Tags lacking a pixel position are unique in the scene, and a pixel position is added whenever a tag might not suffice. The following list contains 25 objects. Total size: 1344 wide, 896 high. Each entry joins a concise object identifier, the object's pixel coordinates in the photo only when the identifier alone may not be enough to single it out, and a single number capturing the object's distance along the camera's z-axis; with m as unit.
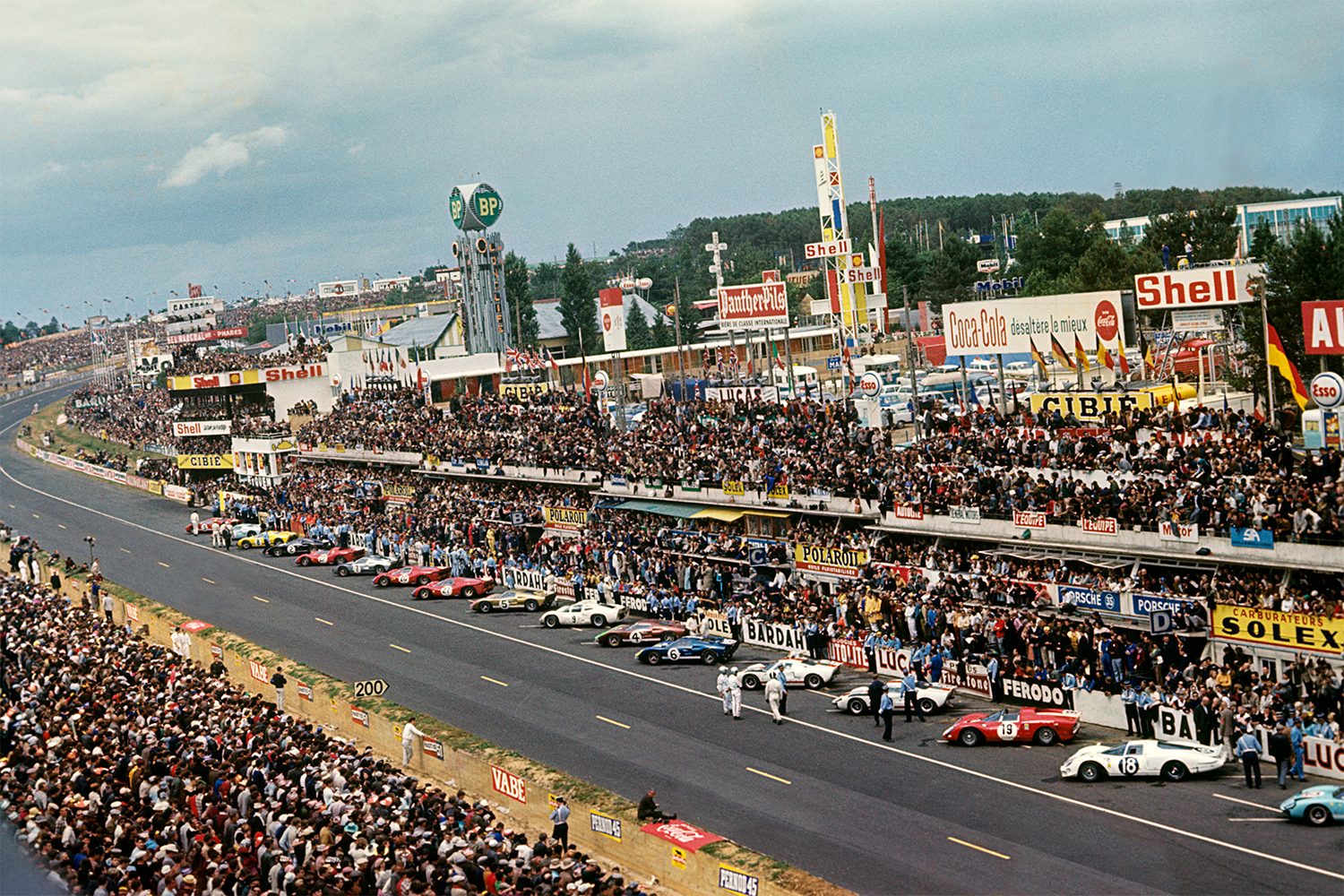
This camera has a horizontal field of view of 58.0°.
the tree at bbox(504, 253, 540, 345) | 135.62
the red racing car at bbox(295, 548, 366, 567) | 66.38
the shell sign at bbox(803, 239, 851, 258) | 92.31
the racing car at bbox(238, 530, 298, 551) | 72.12
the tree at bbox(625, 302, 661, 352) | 137.38
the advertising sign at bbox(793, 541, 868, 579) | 44.22
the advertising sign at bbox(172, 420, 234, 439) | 100.94
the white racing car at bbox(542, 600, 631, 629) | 49.03
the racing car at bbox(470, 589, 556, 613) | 53.59
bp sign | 103.94
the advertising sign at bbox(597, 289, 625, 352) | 92.75
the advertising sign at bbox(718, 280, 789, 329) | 71.25
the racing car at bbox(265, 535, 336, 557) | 69.88
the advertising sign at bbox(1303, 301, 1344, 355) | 36.44
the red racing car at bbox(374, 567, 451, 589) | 59.38
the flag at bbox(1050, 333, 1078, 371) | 49.41
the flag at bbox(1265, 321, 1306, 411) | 38.50
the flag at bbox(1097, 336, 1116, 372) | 47.78
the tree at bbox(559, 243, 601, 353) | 137.25
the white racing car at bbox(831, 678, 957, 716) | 35.42
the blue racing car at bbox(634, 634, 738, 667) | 42.88
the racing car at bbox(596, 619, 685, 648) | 45.41
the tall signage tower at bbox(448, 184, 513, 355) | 104.50
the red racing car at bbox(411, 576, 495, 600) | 57.09
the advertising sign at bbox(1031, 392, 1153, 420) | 44.25
